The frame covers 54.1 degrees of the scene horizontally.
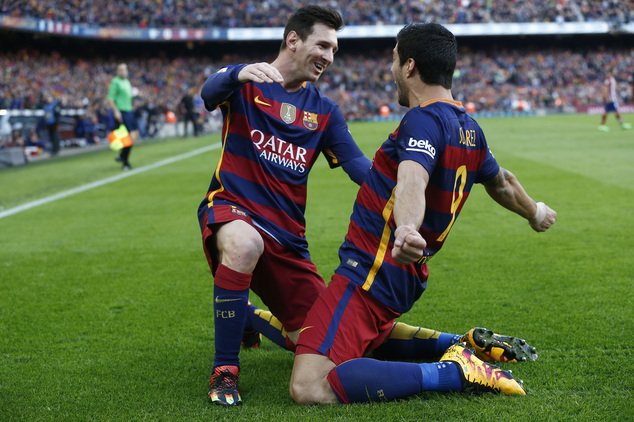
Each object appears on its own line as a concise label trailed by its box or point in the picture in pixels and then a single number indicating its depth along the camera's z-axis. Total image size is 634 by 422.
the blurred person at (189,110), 25.75
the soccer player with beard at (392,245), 2.72
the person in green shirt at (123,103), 14.45
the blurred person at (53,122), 19.22
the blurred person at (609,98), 22.19
